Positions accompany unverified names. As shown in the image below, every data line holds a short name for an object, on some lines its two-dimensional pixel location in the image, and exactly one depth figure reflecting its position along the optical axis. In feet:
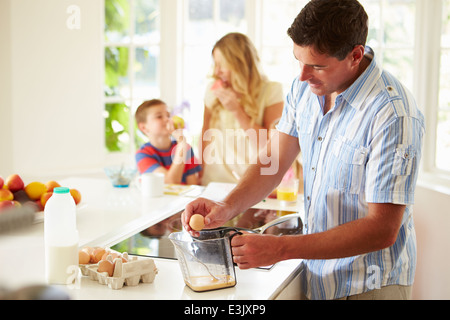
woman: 8.14
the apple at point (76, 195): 5.34
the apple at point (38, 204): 4.94
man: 3.66
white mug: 6.34
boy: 8.27
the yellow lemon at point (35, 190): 4.97
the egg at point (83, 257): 3.73
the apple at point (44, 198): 4.94
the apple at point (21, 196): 4.85
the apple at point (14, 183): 5.01
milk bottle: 3.39
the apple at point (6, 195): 4.77
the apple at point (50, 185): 5.12
